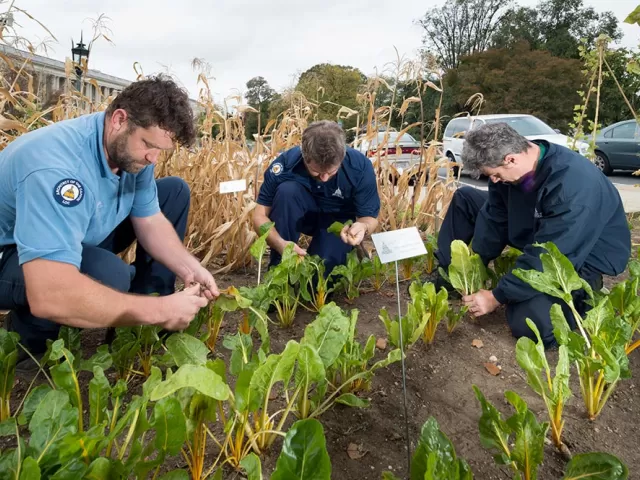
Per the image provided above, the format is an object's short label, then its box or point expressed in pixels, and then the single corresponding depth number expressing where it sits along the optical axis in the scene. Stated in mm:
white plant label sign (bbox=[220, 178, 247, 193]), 2793
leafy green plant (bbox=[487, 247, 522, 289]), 2570
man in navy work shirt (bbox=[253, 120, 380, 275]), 2873
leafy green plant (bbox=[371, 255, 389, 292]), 2734
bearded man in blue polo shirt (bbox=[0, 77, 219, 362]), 1478
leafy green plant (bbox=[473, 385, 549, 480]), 1211
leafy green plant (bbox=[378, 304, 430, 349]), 1848
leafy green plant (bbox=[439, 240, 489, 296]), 2389
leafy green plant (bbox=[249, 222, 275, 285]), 2104
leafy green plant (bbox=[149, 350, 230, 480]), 1040
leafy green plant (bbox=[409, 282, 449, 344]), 1998
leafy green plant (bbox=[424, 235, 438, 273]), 3037
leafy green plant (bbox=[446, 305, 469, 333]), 2193
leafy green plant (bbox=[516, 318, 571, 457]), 1391
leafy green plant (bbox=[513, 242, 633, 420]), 1486
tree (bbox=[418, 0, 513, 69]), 37656
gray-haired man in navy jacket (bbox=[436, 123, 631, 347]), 2074
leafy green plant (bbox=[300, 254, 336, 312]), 2393
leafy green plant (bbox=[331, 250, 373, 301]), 2524
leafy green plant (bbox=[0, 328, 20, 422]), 1531
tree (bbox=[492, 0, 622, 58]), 32438
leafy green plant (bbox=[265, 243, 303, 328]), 2057
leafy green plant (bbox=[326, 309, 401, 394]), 1619
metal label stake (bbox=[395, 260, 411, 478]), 1374
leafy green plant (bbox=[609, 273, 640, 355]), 1832
